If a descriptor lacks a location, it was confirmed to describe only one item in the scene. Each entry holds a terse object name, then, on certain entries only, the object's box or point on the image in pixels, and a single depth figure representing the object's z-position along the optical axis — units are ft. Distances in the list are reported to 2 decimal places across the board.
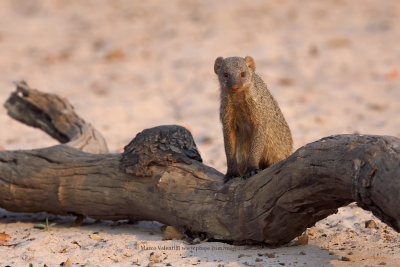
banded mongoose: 29.96
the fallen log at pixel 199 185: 21.15
